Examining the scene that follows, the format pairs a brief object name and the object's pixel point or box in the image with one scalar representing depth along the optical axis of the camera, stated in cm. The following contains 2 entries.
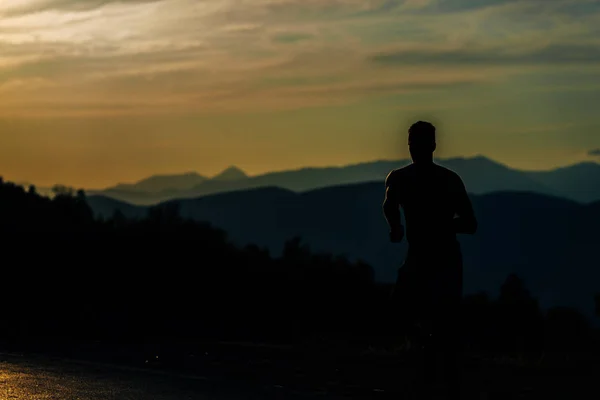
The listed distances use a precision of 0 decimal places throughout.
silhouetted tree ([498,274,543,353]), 11096
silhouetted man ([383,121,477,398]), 1652
